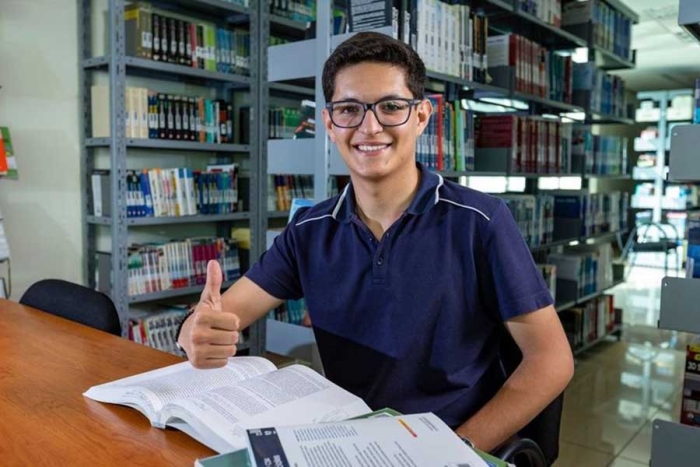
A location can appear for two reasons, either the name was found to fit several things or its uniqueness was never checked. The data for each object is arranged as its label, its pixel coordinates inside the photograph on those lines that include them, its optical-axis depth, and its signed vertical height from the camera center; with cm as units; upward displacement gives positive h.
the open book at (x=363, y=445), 77 -35
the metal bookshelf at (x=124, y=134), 299 +22
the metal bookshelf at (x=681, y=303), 182 -37
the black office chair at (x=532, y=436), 109 -48
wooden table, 93 -41
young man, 121 -22
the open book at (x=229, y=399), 95 -37
